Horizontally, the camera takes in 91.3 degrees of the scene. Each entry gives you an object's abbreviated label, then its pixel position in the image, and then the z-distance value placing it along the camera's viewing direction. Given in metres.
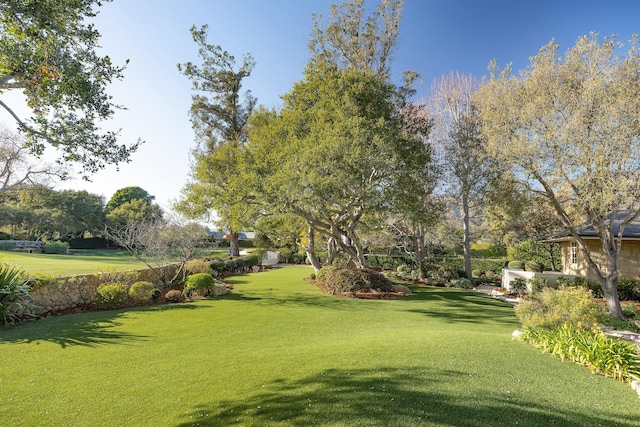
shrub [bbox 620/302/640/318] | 12.99
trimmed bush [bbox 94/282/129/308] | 11.33
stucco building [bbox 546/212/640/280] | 16.72
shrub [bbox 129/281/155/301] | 11.93
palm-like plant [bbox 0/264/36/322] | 8.79
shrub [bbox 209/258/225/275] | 20.34
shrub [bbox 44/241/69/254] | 30.91
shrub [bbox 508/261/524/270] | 23.65
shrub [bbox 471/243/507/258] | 29.47
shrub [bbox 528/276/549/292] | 15.98
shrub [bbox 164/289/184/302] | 12.63
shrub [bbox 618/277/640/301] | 15.91
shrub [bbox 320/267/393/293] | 14.38
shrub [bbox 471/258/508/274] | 25.33
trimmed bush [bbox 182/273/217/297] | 13.34
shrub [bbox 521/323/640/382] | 5.17
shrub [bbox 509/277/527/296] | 17.17
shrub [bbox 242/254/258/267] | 24.94
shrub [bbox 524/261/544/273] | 22.89
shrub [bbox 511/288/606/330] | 7.19
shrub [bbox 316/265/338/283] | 16.39
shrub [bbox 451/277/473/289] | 19.65
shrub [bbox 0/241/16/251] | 28.49
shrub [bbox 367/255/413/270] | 27.64
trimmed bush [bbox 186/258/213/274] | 17.89
